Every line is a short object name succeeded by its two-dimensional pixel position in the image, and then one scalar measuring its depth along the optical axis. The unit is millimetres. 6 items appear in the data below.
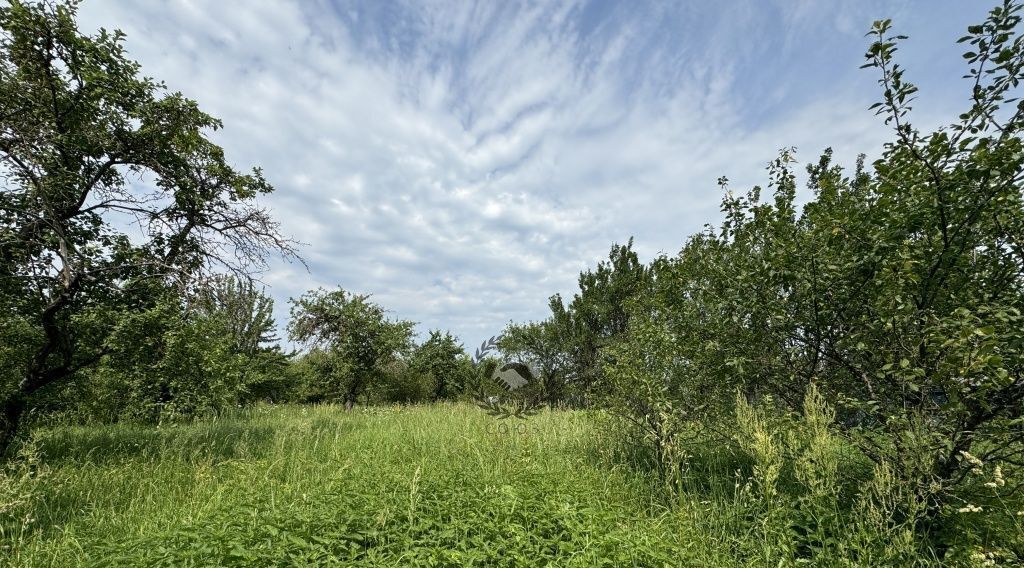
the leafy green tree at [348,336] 15234
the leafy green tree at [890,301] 3207
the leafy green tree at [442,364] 21188
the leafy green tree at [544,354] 18594
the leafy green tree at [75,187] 5512
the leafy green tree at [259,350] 7260
